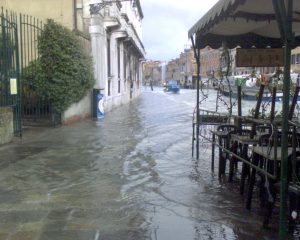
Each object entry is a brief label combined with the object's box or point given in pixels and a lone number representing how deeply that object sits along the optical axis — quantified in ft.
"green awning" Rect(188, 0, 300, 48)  13.90
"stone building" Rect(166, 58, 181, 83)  309.02
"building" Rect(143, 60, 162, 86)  334.93
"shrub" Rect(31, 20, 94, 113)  32.87
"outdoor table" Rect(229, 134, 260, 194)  14.38
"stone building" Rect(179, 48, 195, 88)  254.80
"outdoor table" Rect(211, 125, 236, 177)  16.80
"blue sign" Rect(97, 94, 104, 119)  40.96
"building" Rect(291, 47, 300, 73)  122.16
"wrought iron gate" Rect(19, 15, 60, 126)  33.37
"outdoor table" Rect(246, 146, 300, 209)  11.55
